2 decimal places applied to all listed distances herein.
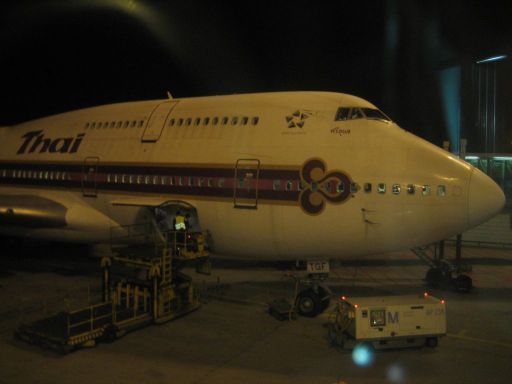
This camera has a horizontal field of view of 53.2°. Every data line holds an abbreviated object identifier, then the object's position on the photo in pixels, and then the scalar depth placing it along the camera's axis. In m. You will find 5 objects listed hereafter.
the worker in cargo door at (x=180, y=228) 13.49
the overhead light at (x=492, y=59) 35.68
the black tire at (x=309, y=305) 13.01
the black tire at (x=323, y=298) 13.07
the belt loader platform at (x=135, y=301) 10.81
